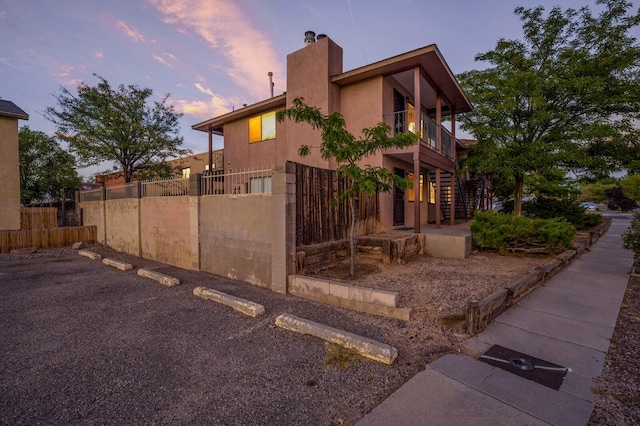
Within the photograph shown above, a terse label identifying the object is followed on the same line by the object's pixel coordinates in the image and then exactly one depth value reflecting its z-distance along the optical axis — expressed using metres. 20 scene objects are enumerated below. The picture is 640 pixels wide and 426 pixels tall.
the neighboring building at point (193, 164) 18.54
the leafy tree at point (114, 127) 15.53
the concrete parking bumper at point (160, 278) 7.00
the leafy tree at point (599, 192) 53.31
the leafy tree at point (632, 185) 34.11
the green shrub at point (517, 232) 8.34
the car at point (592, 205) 51.80
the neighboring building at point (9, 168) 12.80
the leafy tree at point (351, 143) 5.70
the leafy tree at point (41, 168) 19.69
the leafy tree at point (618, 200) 46.16
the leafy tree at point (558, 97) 12.16
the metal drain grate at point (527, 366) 2.85
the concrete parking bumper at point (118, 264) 8.93
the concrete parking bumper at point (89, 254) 10.95
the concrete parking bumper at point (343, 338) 3.27
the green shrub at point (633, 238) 6.96
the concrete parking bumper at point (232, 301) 4.91
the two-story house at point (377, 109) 10.05
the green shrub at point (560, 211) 16.55
